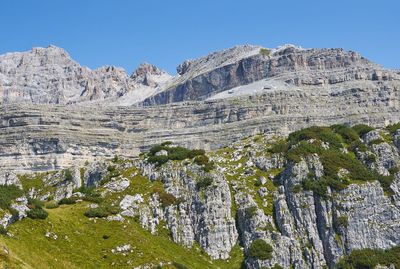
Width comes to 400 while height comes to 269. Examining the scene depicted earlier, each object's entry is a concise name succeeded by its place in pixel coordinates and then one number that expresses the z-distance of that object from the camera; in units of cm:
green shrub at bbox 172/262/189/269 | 6948
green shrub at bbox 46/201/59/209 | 8150
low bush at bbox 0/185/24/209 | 7000
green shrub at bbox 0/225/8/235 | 6359
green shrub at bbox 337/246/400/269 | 7762
